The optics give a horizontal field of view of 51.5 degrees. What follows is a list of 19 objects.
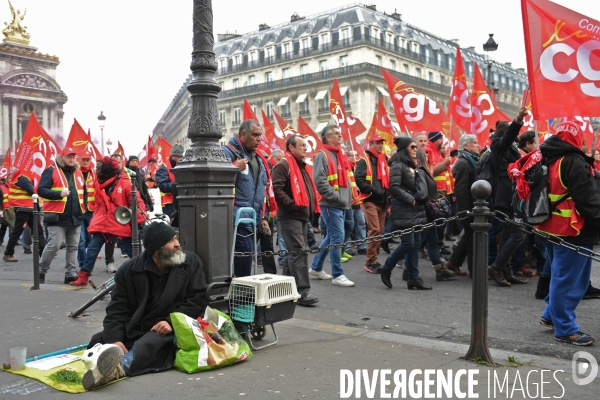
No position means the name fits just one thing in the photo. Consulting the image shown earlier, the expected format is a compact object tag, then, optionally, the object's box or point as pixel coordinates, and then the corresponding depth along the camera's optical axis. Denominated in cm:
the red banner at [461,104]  1290
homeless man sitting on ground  441
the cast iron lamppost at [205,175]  515
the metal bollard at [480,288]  434
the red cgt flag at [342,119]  1642
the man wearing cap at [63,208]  876
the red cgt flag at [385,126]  1655
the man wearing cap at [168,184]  1092
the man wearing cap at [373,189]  927
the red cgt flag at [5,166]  1889
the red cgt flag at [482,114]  1277
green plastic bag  429
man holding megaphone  845
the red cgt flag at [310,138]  1609
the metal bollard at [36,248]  790
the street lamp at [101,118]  5331
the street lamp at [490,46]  1853
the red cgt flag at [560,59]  575
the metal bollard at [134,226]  736
